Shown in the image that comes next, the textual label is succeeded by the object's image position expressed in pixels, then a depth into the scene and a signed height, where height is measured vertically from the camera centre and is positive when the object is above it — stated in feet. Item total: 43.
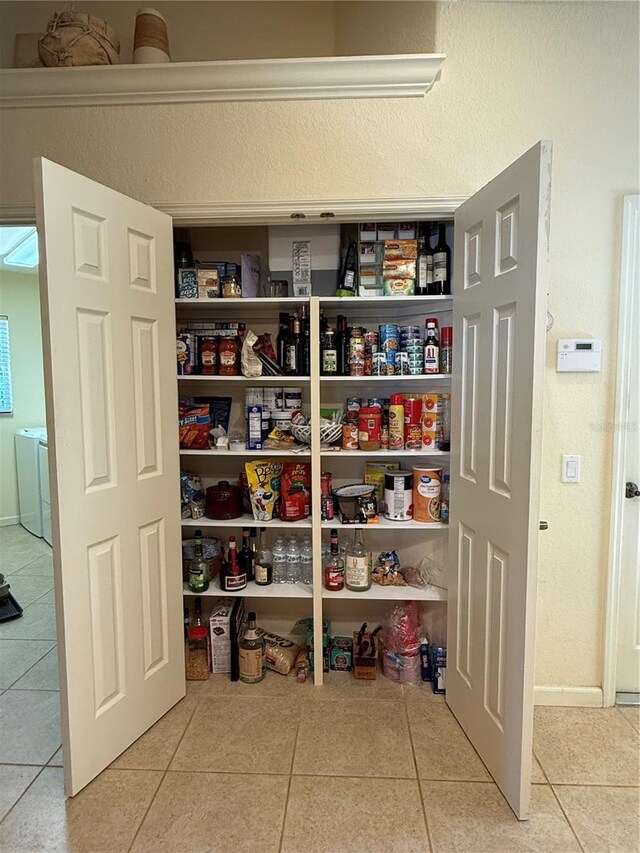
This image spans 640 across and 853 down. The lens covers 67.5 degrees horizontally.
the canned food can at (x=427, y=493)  6.91 -1.54
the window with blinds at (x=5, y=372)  15.29 +0.51
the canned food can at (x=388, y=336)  6.95 +0.73
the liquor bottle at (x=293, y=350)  6.99 +0.54
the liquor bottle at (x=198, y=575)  7.23 -2.84
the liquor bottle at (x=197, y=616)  7.51 -3.66
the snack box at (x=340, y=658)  7.48 -4.23
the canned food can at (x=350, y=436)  7.10 -0.73
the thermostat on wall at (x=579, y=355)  6.23 +0.40
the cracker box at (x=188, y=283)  6.96 +1.51
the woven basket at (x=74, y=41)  6.09 +4.43
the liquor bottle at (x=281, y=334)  7.19 +0.79
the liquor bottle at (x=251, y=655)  7.22 -4.03
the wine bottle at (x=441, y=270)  6.63 +1.62
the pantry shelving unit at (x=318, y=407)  6.81 -0.30
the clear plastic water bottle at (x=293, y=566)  7.61 -2.84
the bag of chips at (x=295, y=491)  7.16 -1.57
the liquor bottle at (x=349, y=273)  6.95 +1.65
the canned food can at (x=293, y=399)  7.53 -0.19
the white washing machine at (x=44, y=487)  13.91 -2.89
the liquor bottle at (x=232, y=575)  7.20 -2.83
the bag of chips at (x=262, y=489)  7.15 -1.52
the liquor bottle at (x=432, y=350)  6.81 +0.52
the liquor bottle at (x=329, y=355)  6.91 +0.46
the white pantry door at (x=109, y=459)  4.94 -0.83
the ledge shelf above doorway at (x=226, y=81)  5.89 +3.86
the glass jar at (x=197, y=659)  7.30 -4.14
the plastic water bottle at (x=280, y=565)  7.61 -2.83
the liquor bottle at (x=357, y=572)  7.16 -2.77
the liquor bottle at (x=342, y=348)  7.08 +0.57
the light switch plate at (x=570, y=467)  6.42 -1.08
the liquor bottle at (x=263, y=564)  7.39 -2.80
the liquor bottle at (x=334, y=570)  7.18 -2.76
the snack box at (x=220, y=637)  7.29 -3.82
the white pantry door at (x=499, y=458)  4.60 -0.79
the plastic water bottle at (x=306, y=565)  7.59 -2.82
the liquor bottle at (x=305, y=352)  7.00 +0.51
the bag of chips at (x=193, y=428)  7.26 -0.62
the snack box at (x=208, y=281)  6.93 +1.54
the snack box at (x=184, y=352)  7.14 +0.53
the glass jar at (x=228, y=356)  7.12 +0.46
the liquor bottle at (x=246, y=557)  7.50 -2.68
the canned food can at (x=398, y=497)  7.03 -1.62
